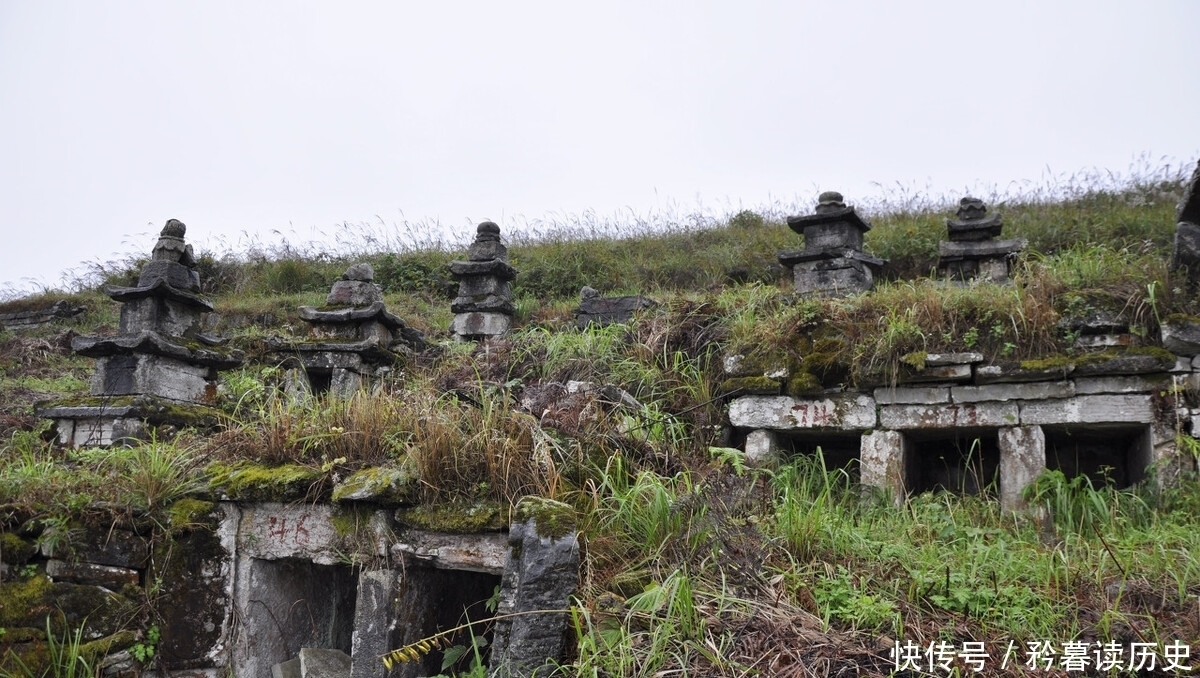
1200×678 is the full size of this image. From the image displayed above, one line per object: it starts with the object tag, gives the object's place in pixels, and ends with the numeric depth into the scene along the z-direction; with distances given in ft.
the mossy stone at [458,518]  14.25
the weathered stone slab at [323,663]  15.17
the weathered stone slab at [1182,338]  18.42
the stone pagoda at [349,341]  29.50
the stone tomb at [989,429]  18.97
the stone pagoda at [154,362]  24.16
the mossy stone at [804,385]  20.75
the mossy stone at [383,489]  14.66
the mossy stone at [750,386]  21.11
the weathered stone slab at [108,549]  15.16
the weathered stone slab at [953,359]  19.80
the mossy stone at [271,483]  15.48
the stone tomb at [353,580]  13.16
